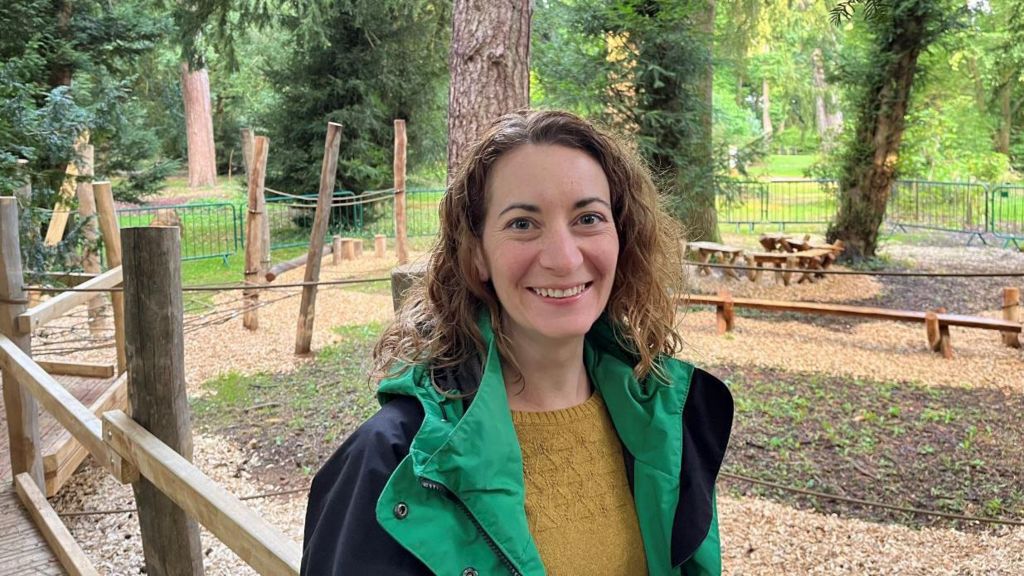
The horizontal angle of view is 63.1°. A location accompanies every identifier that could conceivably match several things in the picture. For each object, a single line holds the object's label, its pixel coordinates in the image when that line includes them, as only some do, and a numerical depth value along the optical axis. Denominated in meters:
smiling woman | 1.07
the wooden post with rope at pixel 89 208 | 8.61
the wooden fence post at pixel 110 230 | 6.70
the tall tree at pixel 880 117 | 11.90
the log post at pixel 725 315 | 9.52
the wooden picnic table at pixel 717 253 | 11.96
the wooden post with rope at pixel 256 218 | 9.35
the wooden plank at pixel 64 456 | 4.75
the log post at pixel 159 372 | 2.38
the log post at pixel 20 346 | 3.94
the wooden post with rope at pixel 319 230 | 8.67
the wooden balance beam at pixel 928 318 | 8.40
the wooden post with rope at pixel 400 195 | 11.71
